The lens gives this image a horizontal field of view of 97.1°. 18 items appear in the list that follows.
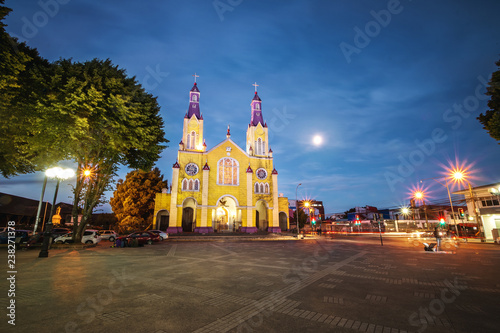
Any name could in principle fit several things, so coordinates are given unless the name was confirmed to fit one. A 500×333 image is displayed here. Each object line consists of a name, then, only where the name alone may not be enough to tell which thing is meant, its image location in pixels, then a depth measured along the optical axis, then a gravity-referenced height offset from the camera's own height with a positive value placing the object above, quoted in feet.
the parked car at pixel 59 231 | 76.68 -4.24
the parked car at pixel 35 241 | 54.27 -5.27
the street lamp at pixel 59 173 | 47.26 +9.74
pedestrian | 47.26 -4.65
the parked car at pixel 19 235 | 65.00 -4.62
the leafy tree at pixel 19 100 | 38.42 +23.32
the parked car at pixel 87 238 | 67.56 -5.48
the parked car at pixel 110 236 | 87.07 -6.63
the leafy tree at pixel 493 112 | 37.06 +19.01
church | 110.93 +14.79
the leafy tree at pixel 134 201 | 107.65 +8.86
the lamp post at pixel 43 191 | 76.49 +9.73
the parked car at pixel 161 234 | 81.21 -5.71
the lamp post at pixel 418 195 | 90.63 +8.68
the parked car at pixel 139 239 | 59.36 -5.70
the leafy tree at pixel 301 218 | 189.30 -0.62
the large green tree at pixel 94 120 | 46.06 +22.03
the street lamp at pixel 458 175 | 72.18 +13.15
